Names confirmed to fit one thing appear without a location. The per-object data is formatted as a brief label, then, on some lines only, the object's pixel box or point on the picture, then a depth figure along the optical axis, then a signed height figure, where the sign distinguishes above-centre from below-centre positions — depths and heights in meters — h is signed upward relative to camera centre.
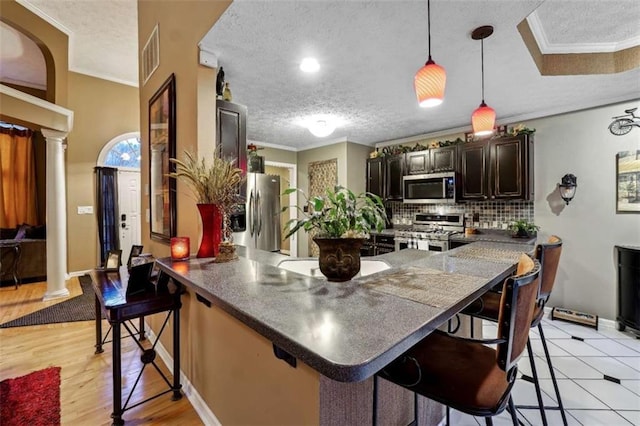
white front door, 5.80 +0.09
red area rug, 1.76 -1.24
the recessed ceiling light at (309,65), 2.37 +1.23
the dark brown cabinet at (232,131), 2.18 +0.62
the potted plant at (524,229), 3.65 -0.24
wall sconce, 3.41 +0.28
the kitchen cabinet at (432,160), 4.23 +0.77
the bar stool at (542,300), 1.51 -0.52
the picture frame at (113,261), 2.57 -0.43
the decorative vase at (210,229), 1.85 -0.11
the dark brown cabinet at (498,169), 3.61 +0.54
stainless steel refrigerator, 3.98 +0.00
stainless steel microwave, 4.17 +0.34
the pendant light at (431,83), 1.64 +0.73
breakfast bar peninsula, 0.76 -0.33
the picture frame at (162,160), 2.37 +0.48
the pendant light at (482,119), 2.26 +0.71
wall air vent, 2.73 +1.57
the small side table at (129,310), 1.67 -0.58
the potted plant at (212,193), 1.81 +0.12
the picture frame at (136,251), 2.67 -0.36
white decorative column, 3.94 -0.01
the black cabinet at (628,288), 2.87 -0.79
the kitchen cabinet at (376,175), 5.07 +0.63
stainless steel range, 4.14 -0.32
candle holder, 1.84 -0.23
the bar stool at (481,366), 0.88 -0.57
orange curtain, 5.40 +0.65
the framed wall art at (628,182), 3.05 +0.30
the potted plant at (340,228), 1.30 -0.08
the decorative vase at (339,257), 1.30 -0.21
